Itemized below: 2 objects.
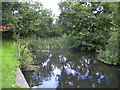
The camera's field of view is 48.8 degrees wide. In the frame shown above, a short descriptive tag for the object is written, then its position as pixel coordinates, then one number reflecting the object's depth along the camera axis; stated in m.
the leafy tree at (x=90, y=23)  8.77
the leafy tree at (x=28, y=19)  8.62
